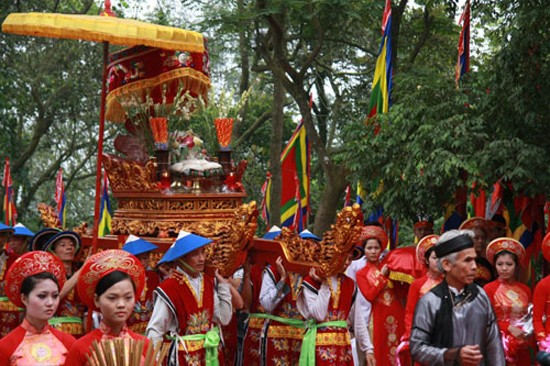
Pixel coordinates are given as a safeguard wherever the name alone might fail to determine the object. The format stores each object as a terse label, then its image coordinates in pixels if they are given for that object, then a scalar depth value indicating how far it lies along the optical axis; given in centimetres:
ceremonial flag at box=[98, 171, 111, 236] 1744
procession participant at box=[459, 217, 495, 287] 941
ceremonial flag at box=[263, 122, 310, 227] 1667
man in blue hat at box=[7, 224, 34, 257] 1053
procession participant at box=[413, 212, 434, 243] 1114
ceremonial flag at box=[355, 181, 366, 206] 1279
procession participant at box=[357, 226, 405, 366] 1027
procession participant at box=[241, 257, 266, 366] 916
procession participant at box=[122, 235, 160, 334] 869
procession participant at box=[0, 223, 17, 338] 944
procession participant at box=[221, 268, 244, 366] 928
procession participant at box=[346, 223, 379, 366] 833
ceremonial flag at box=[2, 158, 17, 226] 1794
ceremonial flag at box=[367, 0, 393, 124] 1301
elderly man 558
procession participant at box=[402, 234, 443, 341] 799
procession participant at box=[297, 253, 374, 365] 814
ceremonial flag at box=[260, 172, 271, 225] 1844
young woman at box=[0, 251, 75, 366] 550
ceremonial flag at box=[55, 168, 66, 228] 1928
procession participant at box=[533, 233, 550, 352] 807
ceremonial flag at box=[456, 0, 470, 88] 1284
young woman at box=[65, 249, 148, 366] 534
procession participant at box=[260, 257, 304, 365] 877
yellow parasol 766
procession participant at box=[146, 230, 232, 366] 724
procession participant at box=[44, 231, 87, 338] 852
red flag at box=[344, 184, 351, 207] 1692
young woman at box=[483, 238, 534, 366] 885
